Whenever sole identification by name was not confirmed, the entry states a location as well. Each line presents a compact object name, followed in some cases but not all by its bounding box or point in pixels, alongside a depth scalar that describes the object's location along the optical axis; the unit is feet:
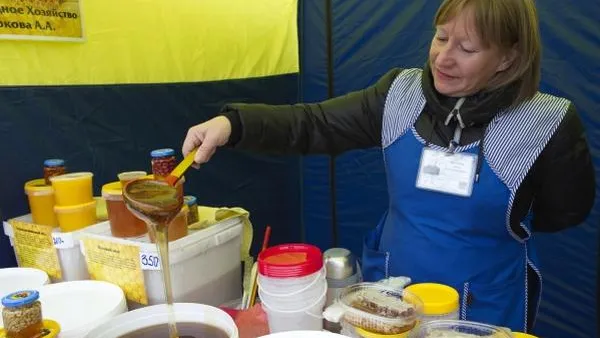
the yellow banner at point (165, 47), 4.72
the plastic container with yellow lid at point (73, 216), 3.91
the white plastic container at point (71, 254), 3.84
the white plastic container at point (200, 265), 3.55
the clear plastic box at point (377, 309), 2.59
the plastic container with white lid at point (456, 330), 2.59
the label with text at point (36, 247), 3.95
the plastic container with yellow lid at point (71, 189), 3.92
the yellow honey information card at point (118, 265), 3.57
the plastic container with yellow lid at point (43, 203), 4.08
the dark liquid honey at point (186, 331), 3.08
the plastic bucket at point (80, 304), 3.11
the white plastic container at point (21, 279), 3.77
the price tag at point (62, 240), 3.84
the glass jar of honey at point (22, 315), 2.67
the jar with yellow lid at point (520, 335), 2.72
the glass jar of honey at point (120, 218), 3.67
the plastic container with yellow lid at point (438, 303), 2.74
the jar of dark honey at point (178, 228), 3.62
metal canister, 3.31
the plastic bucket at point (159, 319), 3.03
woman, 3.69
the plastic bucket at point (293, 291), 2.89
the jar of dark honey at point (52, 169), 4.23
